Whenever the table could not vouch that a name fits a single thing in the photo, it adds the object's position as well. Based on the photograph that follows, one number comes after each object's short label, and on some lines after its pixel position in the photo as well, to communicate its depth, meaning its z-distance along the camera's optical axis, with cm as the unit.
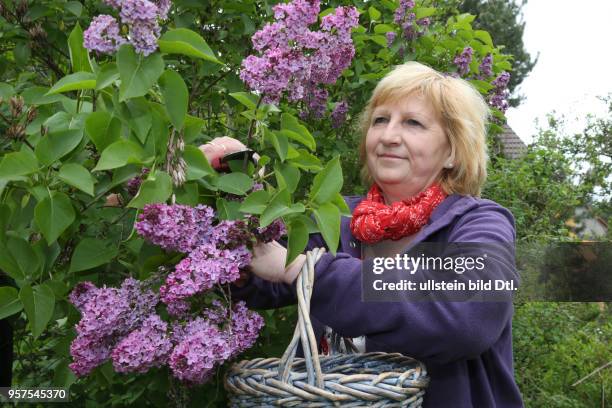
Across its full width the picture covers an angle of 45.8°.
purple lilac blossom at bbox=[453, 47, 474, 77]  264
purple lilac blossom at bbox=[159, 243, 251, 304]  120
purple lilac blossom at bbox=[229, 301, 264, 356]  130
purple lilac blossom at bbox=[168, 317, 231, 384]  119
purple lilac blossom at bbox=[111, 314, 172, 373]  119
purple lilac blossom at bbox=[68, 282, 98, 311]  131
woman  139
